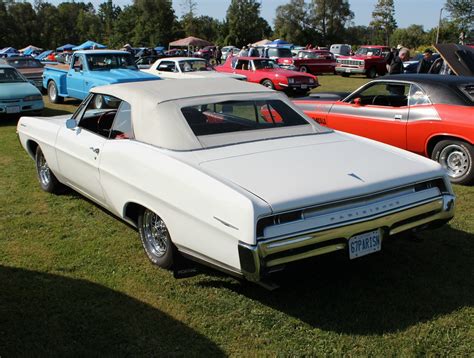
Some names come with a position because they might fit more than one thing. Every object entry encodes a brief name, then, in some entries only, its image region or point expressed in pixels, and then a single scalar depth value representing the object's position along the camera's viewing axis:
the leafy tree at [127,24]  72.12
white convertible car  2.97
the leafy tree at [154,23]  68.56
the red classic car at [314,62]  26.73
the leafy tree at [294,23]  86.69
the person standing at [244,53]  23.96
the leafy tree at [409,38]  75.77
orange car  6.18
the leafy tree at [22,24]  74.81
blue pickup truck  11.86
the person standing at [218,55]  33.00
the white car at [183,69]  14.14
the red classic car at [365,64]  25.66
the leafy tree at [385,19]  78.69
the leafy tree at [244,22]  76.62
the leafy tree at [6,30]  72.81
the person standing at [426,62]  12.41
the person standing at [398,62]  11.91
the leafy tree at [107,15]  80.07
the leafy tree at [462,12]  67.88
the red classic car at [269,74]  16.05
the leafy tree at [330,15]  93.69
